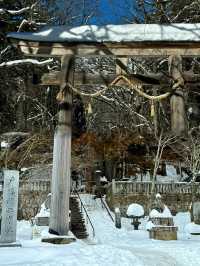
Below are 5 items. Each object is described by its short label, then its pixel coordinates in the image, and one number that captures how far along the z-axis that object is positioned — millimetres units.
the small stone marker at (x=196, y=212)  20416
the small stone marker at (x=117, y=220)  22961
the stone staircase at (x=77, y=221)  21047
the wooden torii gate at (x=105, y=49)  9898
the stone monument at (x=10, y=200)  10328
